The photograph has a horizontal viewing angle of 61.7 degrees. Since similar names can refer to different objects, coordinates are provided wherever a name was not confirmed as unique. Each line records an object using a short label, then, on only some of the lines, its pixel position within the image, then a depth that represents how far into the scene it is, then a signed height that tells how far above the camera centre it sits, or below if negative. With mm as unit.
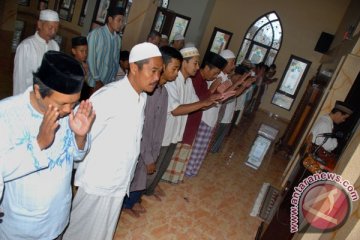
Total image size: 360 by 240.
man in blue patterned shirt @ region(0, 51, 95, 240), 1255 -677
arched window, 11840 +704
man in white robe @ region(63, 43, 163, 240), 1882 -800
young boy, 3049 -542
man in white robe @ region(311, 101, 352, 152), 3596 -455
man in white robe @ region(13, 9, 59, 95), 2738 -625
